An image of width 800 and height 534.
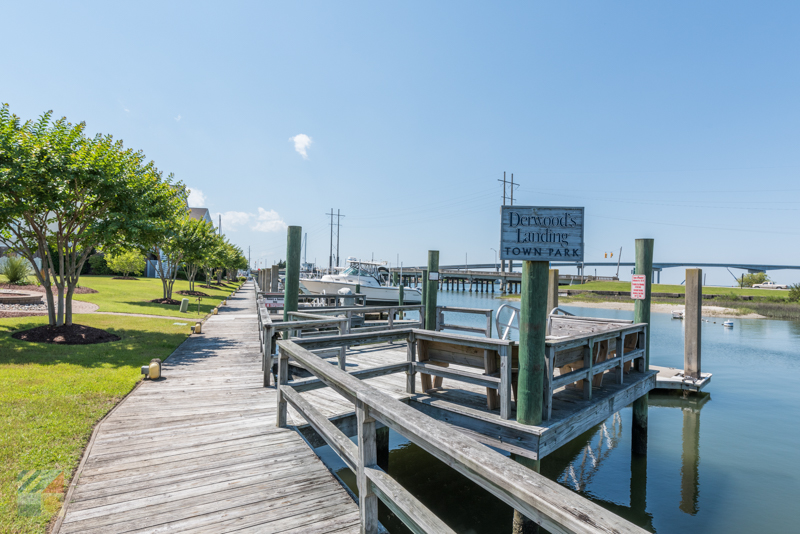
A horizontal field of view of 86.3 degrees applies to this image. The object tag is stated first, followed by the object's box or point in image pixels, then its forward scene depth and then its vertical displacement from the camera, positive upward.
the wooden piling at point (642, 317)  7.83 -0.77
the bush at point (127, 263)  35.57 +0.30
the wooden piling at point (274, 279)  25.89 -0.59
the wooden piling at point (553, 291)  11.66 -0.46
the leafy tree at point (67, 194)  9.80 +1.80
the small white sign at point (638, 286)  8.07 -0.18
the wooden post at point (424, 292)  11.33 -0.54
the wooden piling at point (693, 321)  11.23 -1.15
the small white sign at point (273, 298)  18.62 -1.31
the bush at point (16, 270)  23.22 -0.30
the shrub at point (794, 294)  46.09 -1.57
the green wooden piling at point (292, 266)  9.27 +0.09
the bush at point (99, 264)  40.32 +0.20
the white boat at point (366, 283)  30.58 -0.97
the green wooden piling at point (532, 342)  4.73 -0.75
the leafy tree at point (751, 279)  105.88 -0.19
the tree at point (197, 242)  25.98 +1.66
